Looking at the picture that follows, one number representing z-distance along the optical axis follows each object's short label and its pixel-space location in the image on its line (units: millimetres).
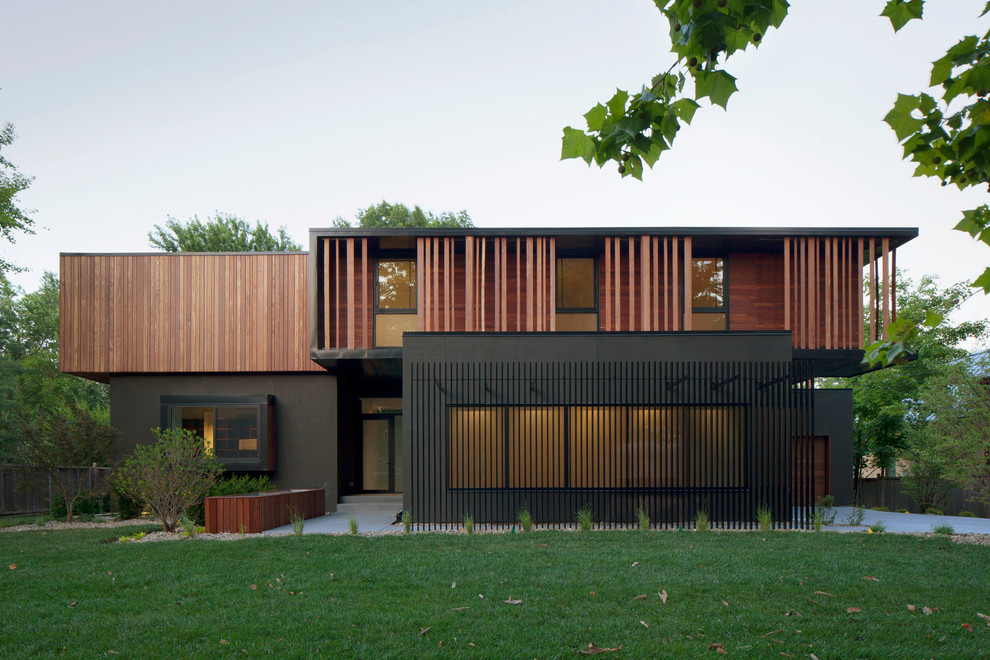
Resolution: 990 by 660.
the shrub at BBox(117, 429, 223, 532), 10789
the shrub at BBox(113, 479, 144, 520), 13734
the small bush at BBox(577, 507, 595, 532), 10062
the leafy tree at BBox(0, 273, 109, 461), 24734
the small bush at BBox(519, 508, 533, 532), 10203
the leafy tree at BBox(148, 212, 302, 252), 30516
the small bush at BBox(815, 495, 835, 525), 12930
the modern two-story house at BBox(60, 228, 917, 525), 11398
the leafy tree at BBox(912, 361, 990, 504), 10492
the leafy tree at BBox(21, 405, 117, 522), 13375
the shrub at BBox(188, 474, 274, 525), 11672
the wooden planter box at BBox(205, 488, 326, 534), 10750
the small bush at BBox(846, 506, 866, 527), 11328
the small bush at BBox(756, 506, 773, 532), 10250
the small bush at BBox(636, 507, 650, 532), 10312
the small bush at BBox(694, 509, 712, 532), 10141
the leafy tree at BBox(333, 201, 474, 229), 33406
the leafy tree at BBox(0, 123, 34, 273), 19812
